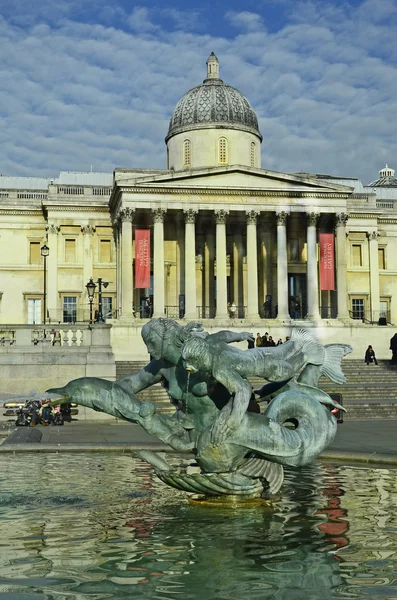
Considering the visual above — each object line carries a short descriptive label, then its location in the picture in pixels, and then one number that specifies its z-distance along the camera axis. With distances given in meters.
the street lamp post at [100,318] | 34.84
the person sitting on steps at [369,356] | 40.69
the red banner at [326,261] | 51.75
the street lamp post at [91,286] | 38.41
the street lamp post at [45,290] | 53.47
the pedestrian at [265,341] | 40.03
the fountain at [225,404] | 8.90
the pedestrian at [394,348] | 39.72
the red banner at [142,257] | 49.53
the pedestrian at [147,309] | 52.38
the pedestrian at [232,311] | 52.72
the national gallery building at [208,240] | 50.50
